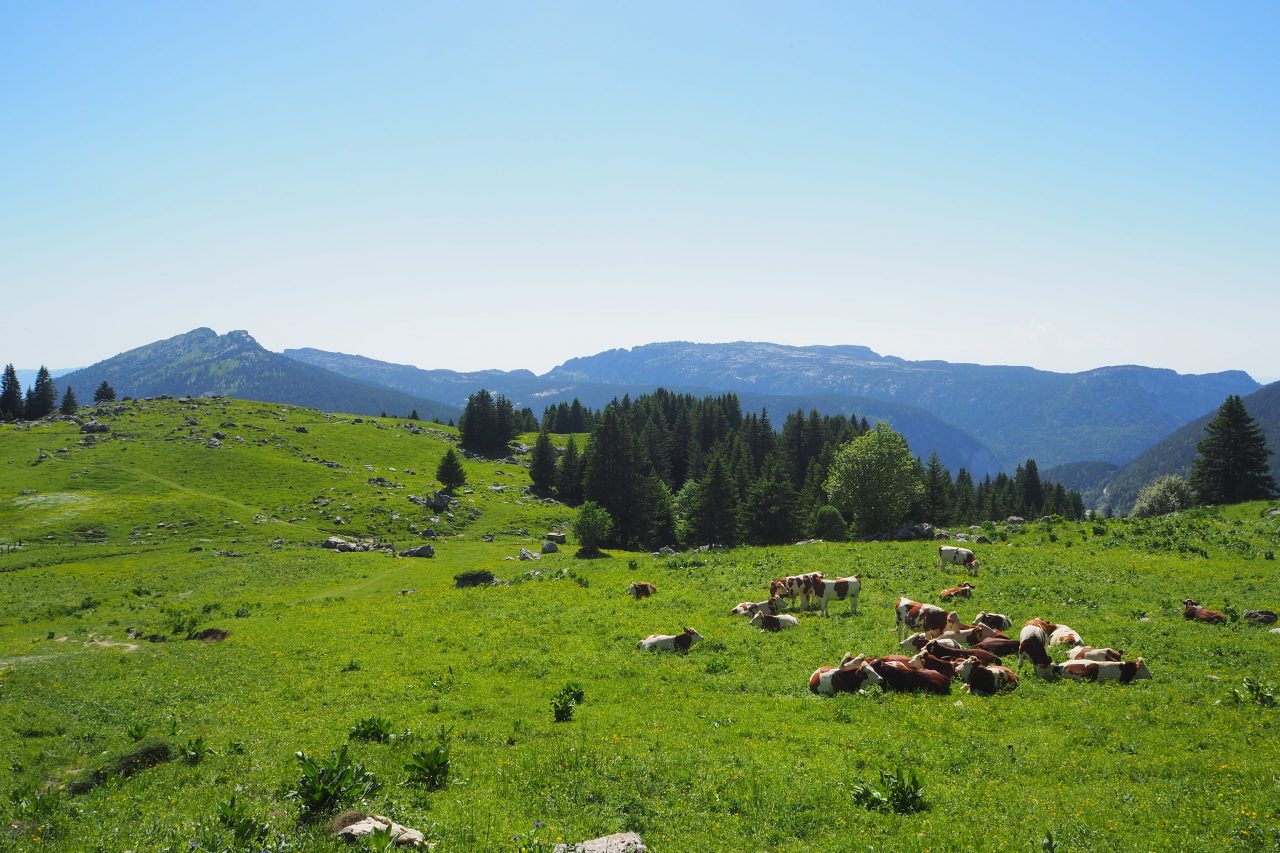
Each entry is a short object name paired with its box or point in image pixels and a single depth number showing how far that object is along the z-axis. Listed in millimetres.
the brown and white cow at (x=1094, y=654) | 18797
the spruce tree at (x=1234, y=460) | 80506
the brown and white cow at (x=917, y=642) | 21328
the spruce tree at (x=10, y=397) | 134500
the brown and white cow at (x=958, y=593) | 29844
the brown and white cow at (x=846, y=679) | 18500
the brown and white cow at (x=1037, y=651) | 18828
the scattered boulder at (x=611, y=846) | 10030
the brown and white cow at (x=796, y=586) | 29766
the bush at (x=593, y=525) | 67188
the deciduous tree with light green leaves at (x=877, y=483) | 74625
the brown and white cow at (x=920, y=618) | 23422
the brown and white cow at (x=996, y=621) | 23906
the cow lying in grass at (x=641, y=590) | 35719
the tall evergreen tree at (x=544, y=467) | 121750
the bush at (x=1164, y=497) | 111250
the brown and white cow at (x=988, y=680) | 17828
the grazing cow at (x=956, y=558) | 36188
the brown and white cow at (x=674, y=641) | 24453
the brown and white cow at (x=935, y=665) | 18906
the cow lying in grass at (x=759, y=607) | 29188
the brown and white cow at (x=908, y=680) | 18078
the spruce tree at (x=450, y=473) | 108688
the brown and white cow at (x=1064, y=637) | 21000
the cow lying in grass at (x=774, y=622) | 26503
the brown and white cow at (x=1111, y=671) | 17953
